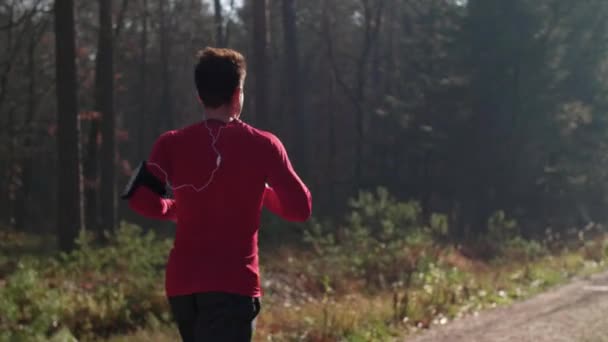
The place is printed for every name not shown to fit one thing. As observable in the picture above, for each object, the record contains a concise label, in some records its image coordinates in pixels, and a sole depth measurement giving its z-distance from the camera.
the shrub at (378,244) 14.75
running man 3.27
